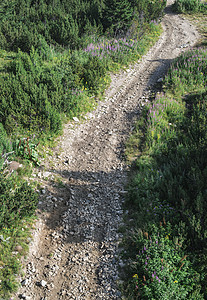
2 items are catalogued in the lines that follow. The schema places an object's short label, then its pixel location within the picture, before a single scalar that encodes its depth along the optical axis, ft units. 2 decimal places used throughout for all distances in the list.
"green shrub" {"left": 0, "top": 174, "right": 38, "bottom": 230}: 16.22
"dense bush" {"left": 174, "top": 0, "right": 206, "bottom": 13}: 77.51
